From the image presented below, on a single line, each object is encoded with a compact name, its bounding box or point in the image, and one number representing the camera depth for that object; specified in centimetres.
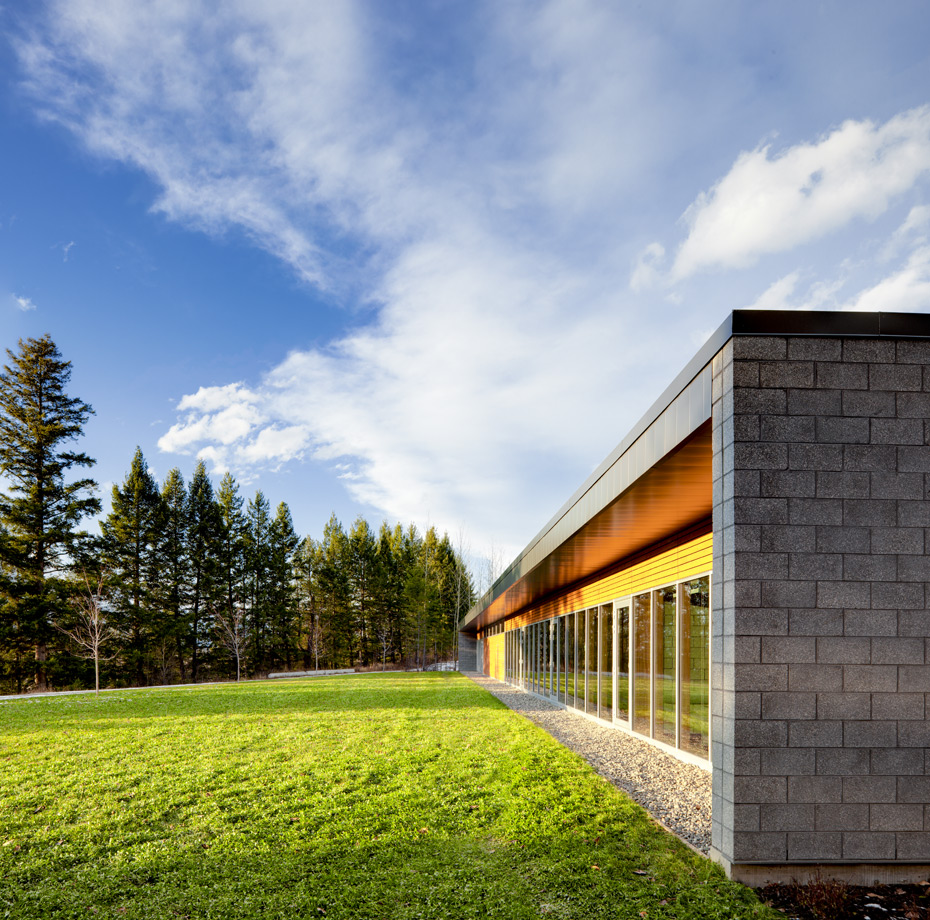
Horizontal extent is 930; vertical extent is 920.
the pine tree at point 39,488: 2722
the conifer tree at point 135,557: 3422
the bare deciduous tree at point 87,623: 1923
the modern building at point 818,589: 411
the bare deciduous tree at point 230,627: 3716
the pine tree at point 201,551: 3894
